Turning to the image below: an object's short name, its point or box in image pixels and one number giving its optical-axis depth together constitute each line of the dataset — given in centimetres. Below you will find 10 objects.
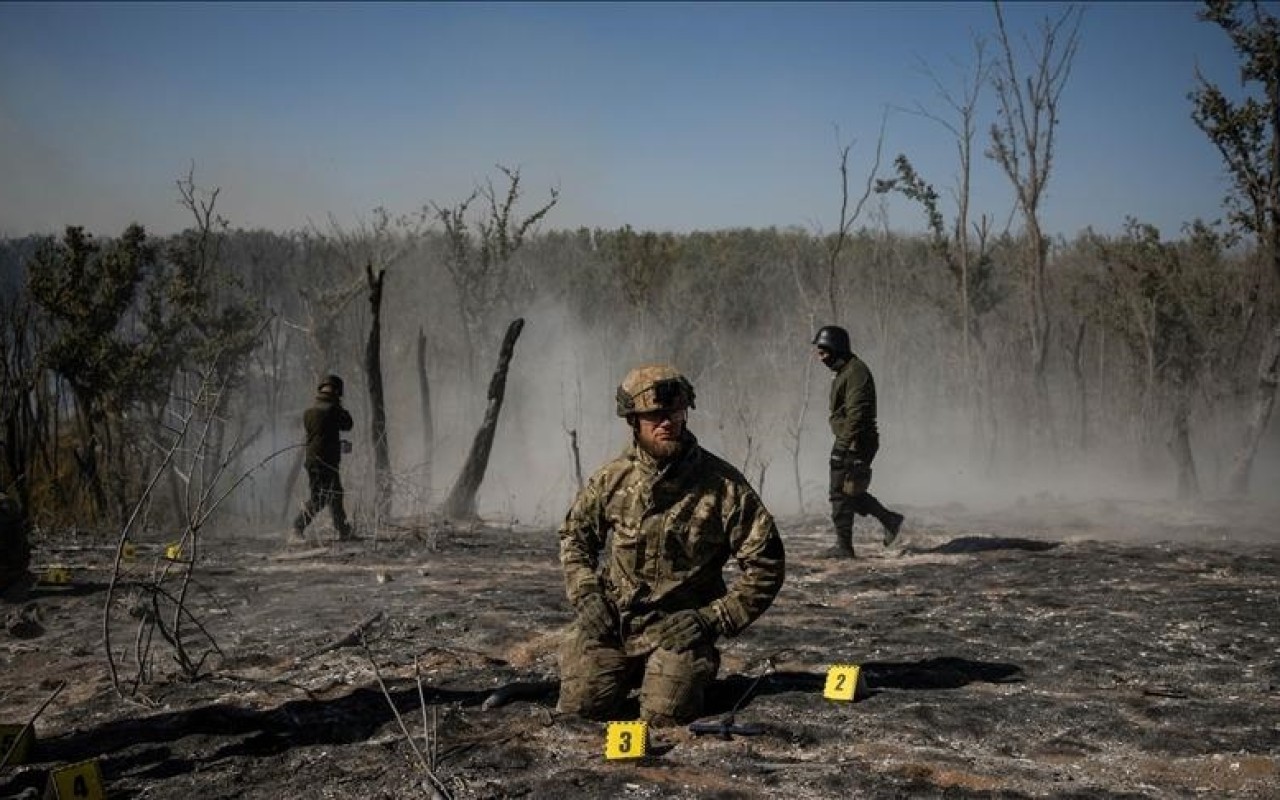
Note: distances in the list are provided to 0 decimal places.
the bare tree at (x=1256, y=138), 1453
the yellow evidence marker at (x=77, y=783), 387
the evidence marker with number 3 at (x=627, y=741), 424
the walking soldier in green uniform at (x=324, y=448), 1093
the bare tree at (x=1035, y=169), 1875
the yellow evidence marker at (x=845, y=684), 499
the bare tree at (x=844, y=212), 1561
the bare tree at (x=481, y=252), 1883
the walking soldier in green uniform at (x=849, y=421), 877
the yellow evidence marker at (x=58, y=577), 829
